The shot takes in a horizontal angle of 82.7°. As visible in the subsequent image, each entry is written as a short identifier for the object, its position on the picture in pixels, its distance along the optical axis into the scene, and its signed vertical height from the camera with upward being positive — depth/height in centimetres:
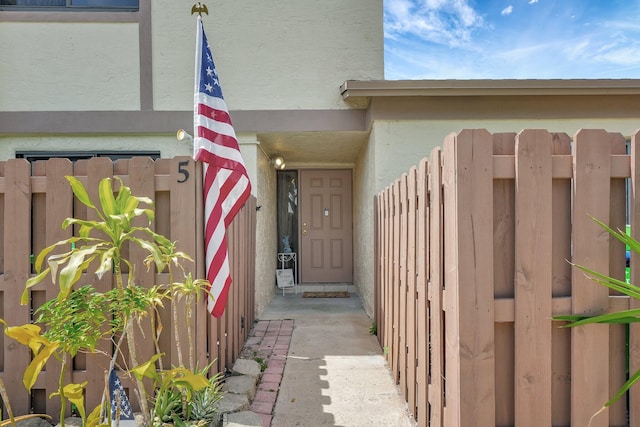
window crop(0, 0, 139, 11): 498 +295
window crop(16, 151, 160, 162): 489 +87
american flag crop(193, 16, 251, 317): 252 +35
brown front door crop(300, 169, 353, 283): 737 -28
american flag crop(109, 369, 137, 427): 186 -99
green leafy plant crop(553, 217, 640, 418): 138 -40
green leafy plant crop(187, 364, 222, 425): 213 -113
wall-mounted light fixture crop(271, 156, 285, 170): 612 +94
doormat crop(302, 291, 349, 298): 660 -144
